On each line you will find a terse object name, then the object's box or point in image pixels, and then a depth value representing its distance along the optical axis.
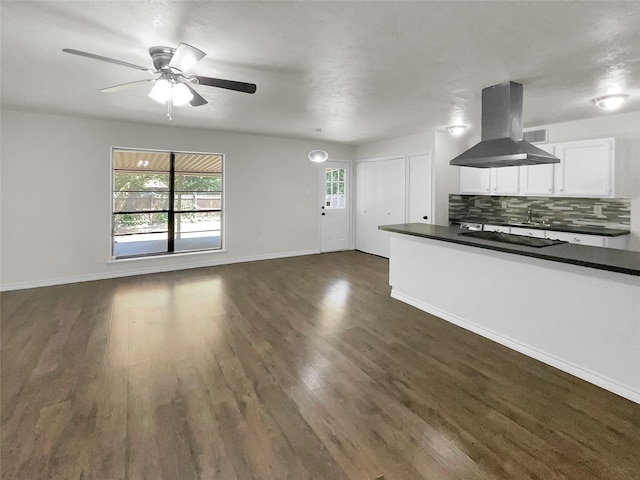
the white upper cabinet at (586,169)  4.50
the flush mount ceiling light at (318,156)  6.10
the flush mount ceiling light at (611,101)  3.68
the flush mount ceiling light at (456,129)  5.29
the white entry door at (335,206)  7.66
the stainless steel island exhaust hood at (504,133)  3.28
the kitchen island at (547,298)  2.35
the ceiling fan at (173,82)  2.53
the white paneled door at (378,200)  6.84
